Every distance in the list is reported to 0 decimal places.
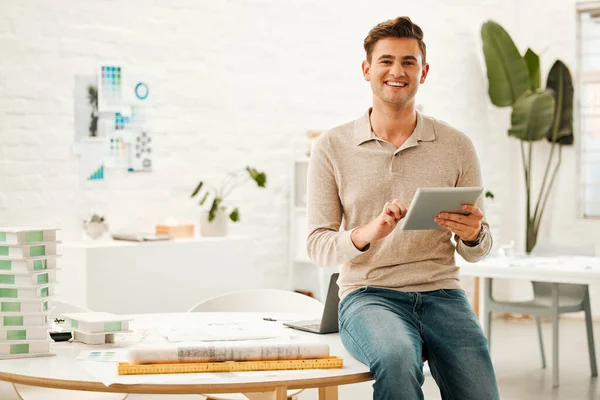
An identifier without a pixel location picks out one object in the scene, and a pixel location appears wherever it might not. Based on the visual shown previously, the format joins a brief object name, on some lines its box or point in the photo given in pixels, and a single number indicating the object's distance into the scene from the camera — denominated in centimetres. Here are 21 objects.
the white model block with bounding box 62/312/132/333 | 239
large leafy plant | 718
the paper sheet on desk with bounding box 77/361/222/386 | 198
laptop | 259
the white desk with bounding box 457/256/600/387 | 476
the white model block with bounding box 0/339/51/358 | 227
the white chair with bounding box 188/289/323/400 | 323
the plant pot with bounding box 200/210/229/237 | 574
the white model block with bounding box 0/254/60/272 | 230
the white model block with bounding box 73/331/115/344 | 240
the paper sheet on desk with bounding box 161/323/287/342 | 240
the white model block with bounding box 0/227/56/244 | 231
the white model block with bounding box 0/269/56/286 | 230
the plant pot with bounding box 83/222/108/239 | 523
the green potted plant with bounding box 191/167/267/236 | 574
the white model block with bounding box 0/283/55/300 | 230
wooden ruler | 206
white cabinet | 485
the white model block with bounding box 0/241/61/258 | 231
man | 235
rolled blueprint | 212
